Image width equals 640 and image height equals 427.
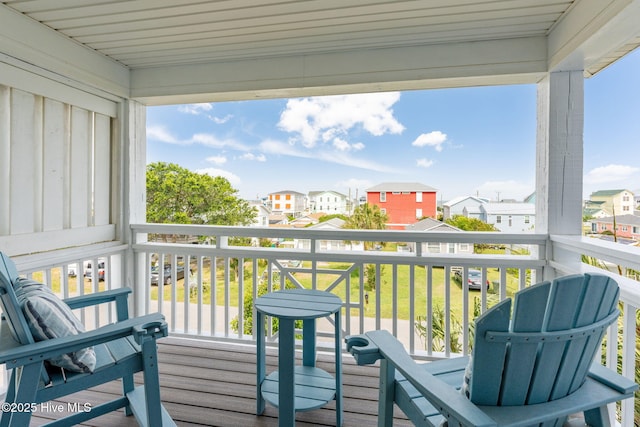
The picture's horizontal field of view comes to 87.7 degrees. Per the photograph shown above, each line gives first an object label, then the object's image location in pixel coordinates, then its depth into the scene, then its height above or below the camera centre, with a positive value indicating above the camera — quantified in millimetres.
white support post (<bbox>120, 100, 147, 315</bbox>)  2957 +227
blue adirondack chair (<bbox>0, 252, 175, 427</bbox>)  1265 -681
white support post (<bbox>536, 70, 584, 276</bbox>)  2248 +391
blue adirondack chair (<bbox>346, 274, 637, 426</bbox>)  933 -455
